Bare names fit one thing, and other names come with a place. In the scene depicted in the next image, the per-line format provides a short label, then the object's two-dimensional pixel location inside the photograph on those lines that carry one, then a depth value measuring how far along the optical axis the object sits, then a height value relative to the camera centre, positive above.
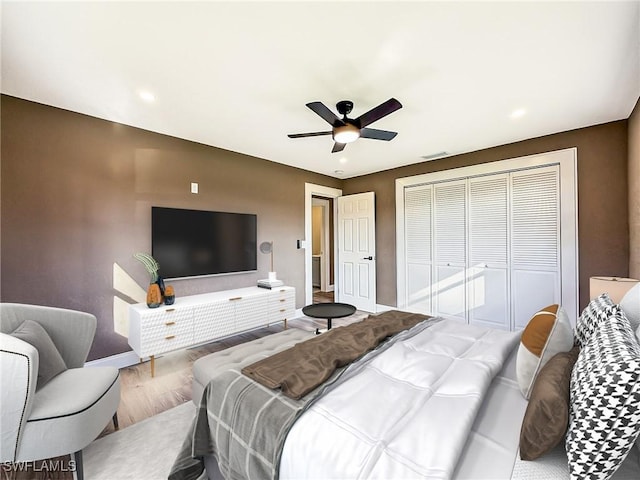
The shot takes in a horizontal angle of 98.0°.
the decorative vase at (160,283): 2.88 -0.41
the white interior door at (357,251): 4.99 -0.17
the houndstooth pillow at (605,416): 0.74 -0.48
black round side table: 2.97 -0.76
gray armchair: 1.30 -0.83
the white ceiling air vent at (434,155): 3.96 +1.26
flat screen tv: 3.17 +0.02
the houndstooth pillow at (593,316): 1.26 -0.37
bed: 0.88 -0.68
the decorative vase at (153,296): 2.77 -0.53
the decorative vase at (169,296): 2.88 -0.54
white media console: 2.66 -0.82
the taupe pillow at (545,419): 0.86 -0.57
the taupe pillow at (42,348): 1.59 -0.63
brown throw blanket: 1.29 -0.64
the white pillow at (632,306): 1.33 -0.33
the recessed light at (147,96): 2.33 +1.27
